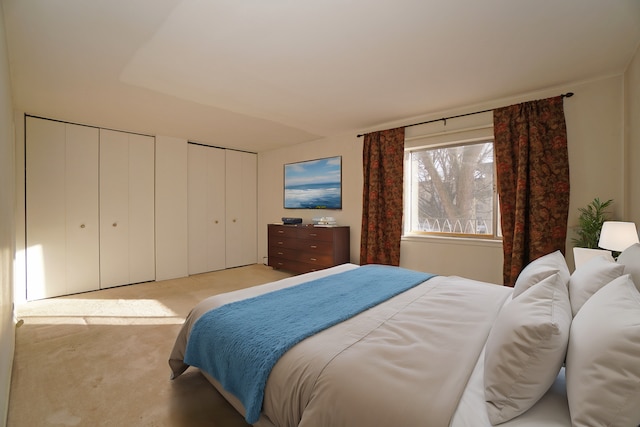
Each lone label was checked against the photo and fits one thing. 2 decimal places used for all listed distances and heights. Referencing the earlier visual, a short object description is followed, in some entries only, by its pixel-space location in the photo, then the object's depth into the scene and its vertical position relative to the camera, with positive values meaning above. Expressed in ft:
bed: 2.56 -1.89
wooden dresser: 14.46 -1.96
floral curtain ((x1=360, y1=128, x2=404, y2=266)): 13.05 +0.60
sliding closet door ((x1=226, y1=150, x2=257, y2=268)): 18.54 +0.12
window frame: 11.12 +1.95
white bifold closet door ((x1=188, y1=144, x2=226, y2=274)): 16.79 +0.11
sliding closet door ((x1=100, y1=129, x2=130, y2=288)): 13.73 +0.08
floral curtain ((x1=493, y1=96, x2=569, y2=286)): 9.50 +1.00
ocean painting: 15.67 +1.50
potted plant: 8.50 -0.39
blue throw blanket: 4.13 -1.90
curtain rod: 9.37 +3.75
